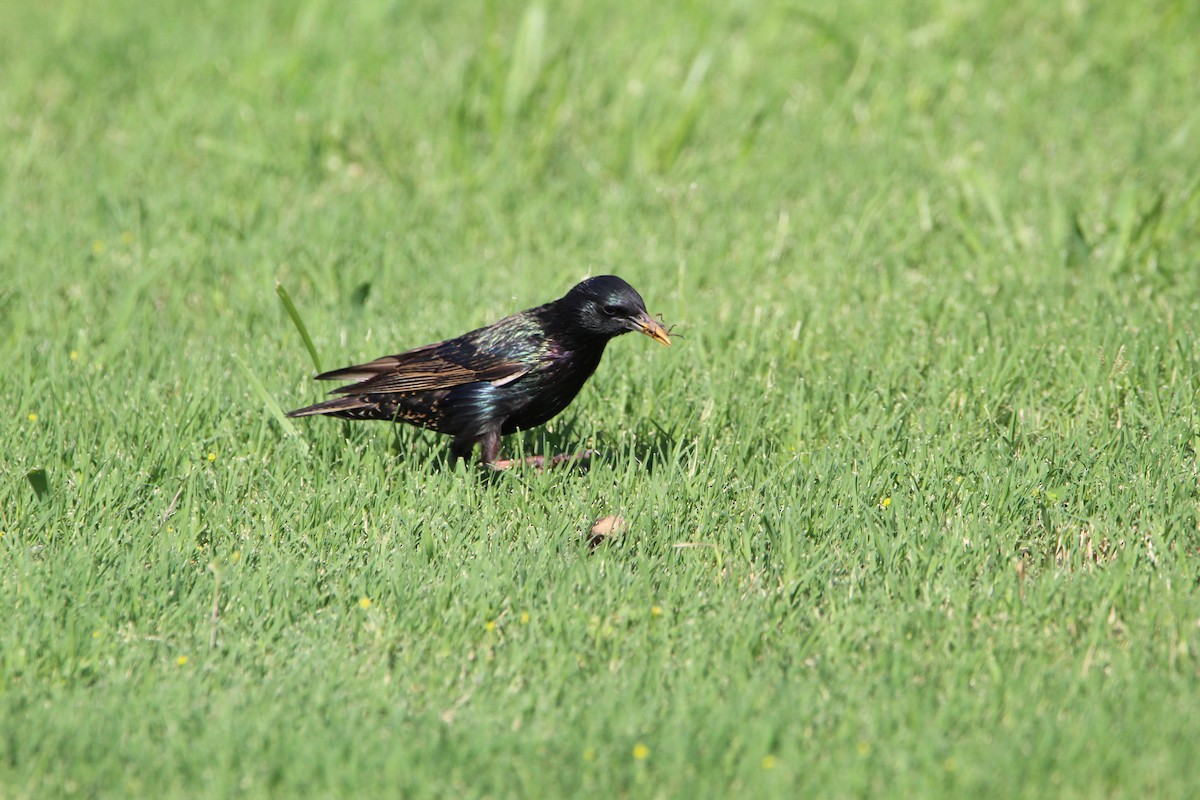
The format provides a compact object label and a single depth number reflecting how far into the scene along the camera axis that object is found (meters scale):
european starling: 10.11
